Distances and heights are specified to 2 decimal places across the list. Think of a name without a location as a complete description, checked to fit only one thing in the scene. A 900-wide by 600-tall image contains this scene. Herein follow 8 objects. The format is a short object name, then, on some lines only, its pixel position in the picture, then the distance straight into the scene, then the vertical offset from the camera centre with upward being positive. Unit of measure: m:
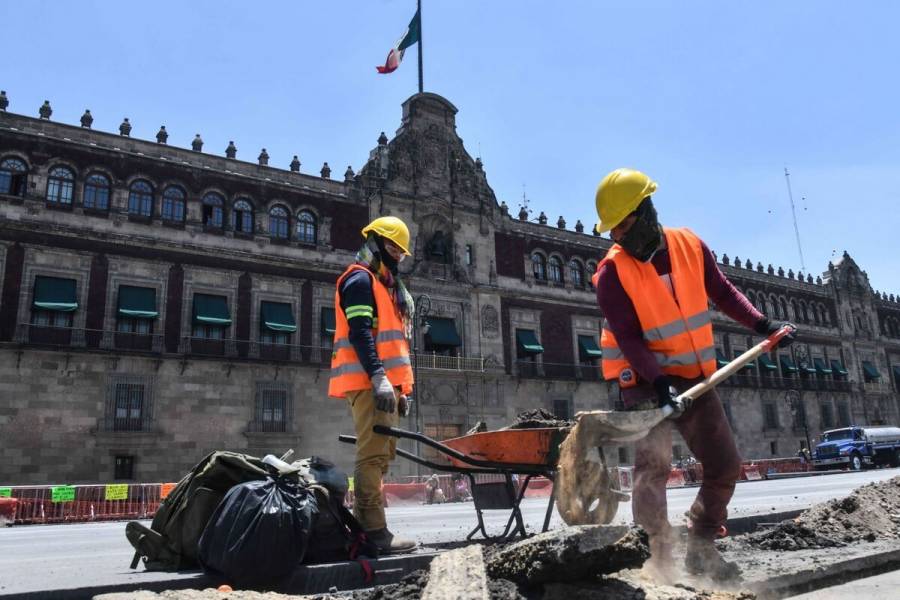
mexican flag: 27.17 +16.24
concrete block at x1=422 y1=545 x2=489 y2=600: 2.62 -0.45
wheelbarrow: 4.07 +0.04
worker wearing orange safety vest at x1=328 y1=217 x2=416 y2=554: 4.39 +0.66
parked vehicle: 29.11 -0.03
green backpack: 3.85 -0.23
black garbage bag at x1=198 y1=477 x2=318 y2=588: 3.38 -0.33
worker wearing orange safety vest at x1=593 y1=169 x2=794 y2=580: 3.62 +0.56
